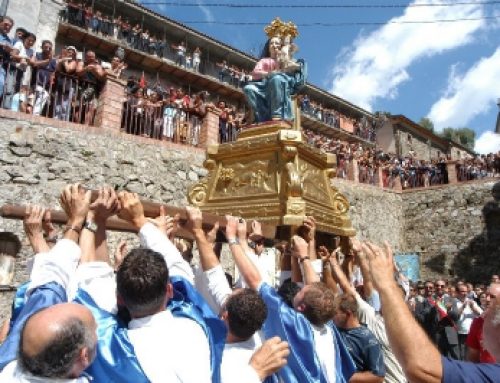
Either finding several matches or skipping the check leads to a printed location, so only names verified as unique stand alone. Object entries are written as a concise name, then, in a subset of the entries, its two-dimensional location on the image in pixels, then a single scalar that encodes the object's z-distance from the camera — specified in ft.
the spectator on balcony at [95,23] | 57.98
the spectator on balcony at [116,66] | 36.63
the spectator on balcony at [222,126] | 39.29
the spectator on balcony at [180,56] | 66.64
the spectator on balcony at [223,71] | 71.20
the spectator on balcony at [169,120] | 36.65
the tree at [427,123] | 156.04
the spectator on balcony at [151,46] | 63.52
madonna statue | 12.74
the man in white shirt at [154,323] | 5.30
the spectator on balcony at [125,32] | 60.85
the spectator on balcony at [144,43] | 62.76
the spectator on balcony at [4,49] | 26.86
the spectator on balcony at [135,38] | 61.82
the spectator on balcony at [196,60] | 68.23
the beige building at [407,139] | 99.96
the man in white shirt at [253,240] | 8.98
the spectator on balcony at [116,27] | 59.93
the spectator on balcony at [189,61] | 67.72
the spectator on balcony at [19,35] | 29.69
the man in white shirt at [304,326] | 8.25
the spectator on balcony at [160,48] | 64.74
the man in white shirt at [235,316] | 6.73
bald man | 4.71
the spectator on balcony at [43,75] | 28.55
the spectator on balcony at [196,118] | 38.09
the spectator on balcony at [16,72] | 27.45
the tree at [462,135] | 159.53
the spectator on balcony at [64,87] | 29.84
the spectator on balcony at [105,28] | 59.15
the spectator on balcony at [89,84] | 30.89
